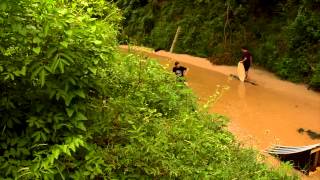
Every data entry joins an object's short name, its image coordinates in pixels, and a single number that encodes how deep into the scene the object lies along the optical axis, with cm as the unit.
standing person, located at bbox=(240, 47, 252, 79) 1526
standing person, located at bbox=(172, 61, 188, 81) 1111
